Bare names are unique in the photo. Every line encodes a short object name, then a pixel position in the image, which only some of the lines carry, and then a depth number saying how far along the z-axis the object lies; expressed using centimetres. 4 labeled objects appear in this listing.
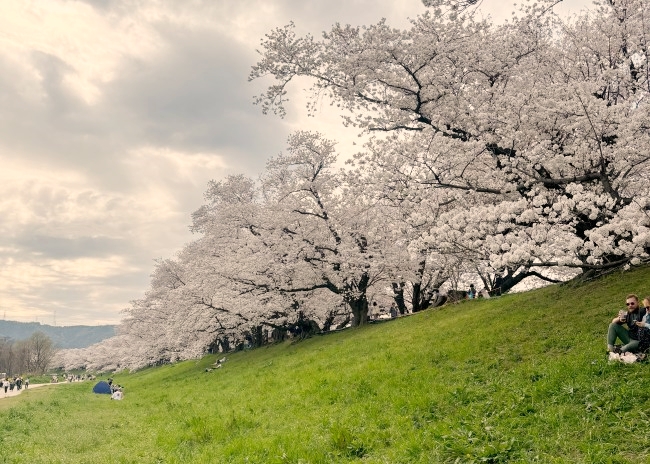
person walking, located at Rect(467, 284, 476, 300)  3612
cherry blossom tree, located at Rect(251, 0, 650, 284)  1395
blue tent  4228
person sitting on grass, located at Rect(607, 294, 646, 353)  1202
